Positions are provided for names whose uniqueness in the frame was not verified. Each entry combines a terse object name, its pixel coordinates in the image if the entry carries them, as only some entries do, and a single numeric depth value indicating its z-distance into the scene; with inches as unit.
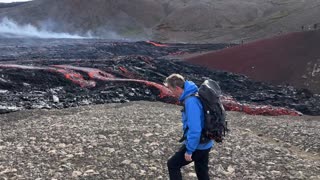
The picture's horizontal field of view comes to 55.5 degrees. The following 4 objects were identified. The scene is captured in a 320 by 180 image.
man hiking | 188.1
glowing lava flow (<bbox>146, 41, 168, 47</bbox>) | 1685.9
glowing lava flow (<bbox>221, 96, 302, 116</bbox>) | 549.7
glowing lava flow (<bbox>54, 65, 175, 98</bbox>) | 638.4
